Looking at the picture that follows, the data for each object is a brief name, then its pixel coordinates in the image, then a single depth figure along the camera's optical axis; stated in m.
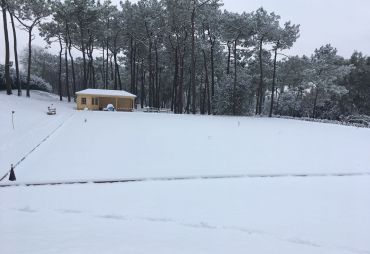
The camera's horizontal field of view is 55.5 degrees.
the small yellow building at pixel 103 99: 40.78
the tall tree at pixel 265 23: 42.75
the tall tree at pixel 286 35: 43.81
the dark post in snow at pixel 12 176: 9.15
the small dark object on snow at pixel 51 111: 30.01
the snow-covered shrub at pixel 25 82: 42.98
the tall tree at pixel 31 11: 40.97
